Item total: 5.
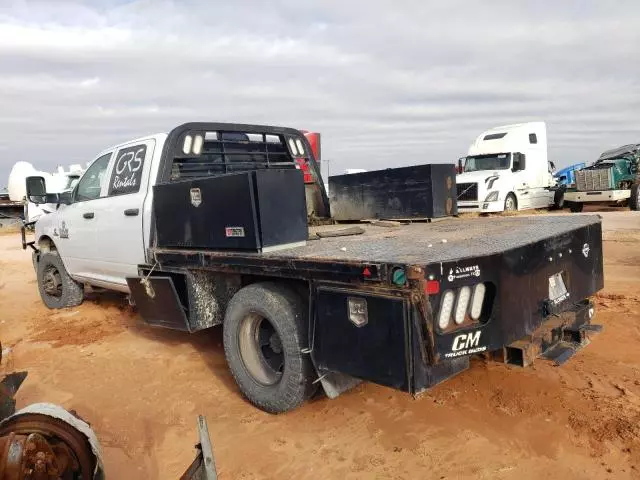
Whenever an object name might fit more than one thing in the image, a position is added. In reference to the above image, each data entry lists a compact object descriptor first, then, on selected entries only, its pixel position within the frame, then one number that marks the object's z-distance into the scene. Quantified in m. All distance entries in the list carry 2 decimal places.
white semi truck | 17.64
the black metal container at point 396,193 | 5.59
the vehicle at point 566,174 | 25.36
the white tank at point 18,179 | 26.00
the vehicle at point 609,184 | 20.49
